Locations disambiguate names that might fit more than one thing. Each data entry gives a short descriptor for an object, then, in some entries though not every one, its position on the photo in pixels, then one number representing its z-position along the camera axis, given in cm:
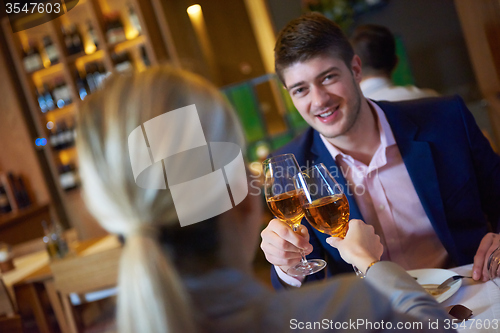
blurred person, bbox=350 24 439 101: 187
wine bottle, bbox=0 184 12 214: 323
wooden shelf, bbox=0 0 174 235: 365
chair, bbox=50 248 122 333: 194
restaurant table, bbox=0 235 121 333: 200
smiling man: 108
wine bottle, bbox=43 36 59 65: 378
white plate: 79
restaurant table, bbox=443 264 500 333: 69
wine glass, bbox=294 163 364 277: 81
